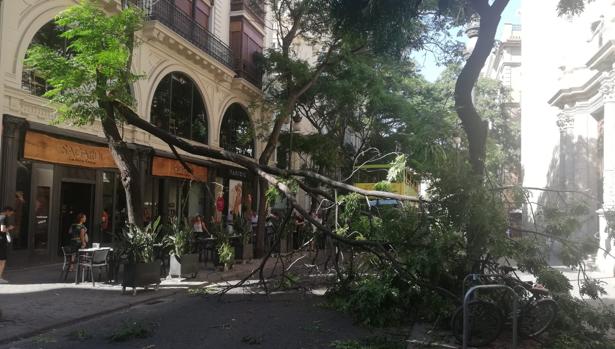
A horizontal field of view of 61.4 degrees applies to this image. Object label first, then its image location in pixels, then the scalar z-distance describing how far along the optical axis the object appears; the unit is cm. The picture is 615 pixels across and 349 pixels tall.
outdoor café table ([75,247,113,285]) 1152
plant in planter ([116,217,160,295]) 1059
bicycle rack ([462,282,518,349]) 584
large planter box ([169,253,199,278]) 1240
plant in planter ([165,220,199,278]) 1234
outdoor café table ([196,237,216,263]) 1512
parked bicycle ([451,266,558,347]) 669
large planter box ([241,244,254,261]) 1630
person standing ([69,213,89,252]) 1282
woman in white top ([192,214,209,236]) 1686
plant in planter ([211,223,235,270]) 1381
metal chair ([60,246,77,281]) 1198
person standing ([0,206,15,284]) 1098
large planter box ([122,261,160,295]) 1056
